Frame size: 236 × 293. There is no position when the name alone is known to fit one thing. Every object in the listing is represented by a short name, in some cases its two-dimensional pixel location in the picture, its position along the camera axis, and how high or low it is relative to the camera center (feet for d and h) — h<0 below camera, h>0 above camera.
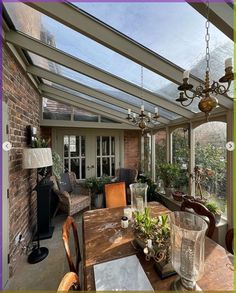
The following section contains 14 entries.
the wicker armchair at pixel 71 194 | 10.96 -3.52
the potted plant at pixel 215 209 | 7.93 -2.96
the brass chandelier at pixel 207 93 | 3.91 +1.26
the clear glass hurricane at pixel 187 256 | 3.09 -2.01
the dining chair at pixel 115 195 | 8.43 -2.41
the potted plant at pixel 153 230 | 3.91 -2.08
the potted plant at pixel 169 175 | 11.39 -1.95
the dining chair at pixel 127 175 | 15.31 -2.60
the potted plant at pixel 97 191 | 14.14 -3.64
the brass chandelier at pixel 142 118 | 7.64 +1.38
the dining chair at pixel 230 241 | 4.39 -2.48
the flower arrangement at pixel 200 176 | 9.10 -1.59
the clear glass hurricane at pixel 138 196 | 6.29 -1.87
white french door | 15.28 -0.25
